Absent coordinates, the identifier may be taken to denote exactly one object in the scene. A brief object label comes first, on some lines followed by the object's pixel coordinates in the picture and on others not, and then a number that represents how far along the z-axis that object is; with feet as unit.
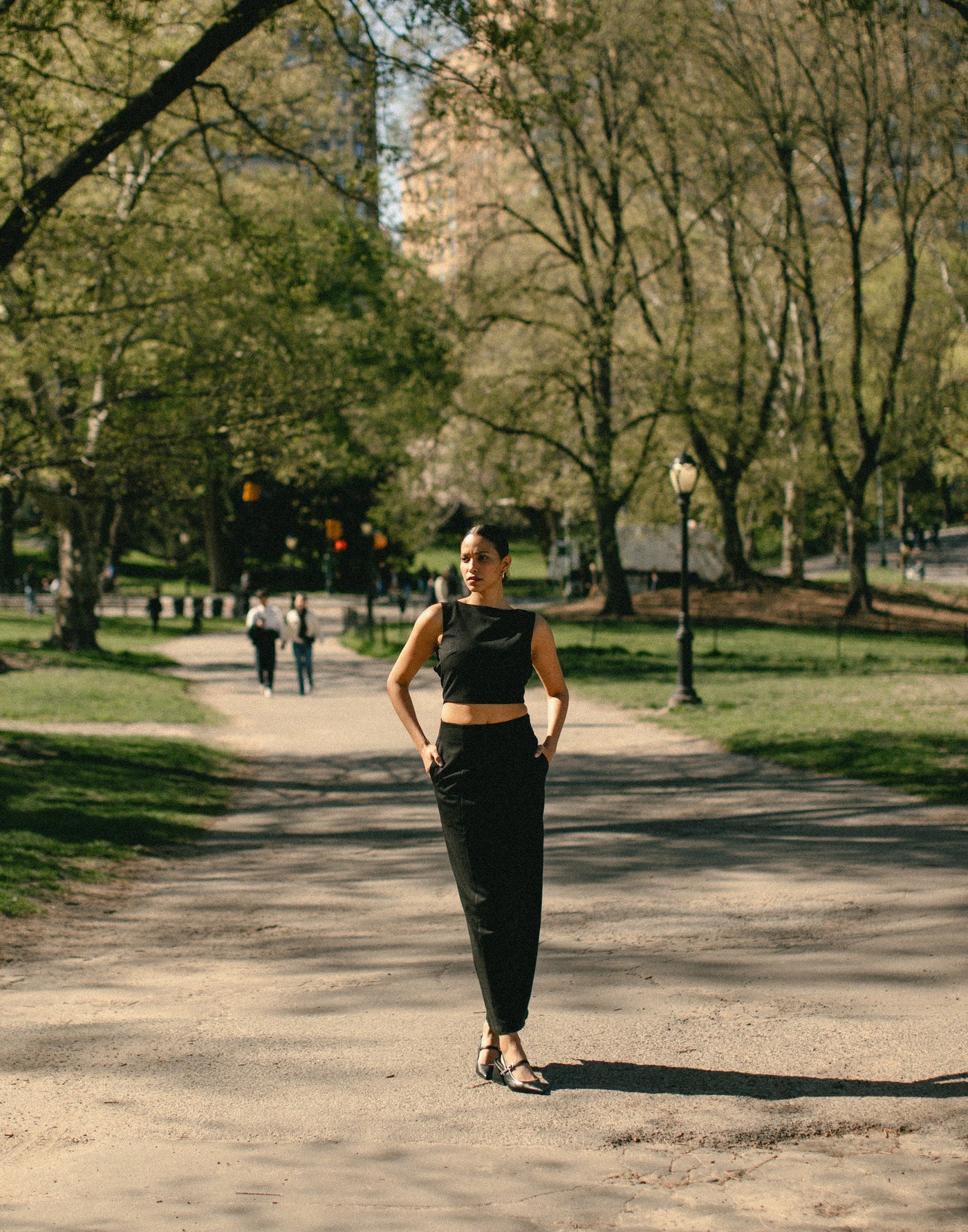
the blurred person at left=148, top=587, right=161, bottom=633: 128.98
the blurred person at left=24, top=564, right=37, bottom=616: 149.07
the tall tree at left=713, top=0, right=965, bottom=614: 92.48
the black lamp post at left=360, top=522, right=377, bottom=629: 105.19
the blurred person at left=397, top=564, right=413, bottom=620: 168.86
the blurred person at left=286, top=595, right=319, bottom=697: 69.67
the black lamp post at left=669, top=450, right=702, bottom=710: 56.59
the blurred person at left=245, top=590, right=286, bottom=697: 69.77
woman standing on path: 14.99
